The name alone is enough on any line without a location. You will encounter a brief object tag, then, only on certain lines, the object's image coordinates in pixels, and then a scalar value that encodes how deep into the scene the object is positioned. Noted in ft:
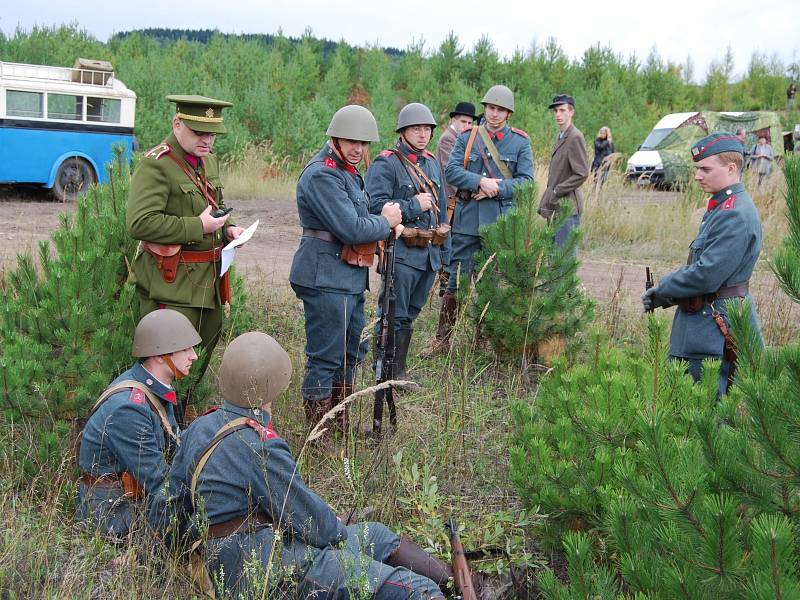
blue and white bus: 44.93
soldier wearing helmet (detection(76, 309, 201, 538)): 11.33
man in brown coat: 24.82
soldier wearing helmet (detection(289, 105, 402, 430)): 14.88
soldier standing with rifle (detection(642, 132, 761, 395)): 14.01
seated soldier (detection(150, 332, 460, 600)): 9.41
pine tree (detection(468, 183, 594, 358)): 18.82
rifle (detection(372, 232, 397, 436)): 15.29
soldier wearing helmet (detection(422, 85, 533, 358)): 21.08
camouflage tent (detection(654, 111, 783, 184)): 71.82
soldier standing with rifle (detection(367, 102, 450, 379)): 18.03
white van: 71.20
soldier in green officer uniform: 13.75
